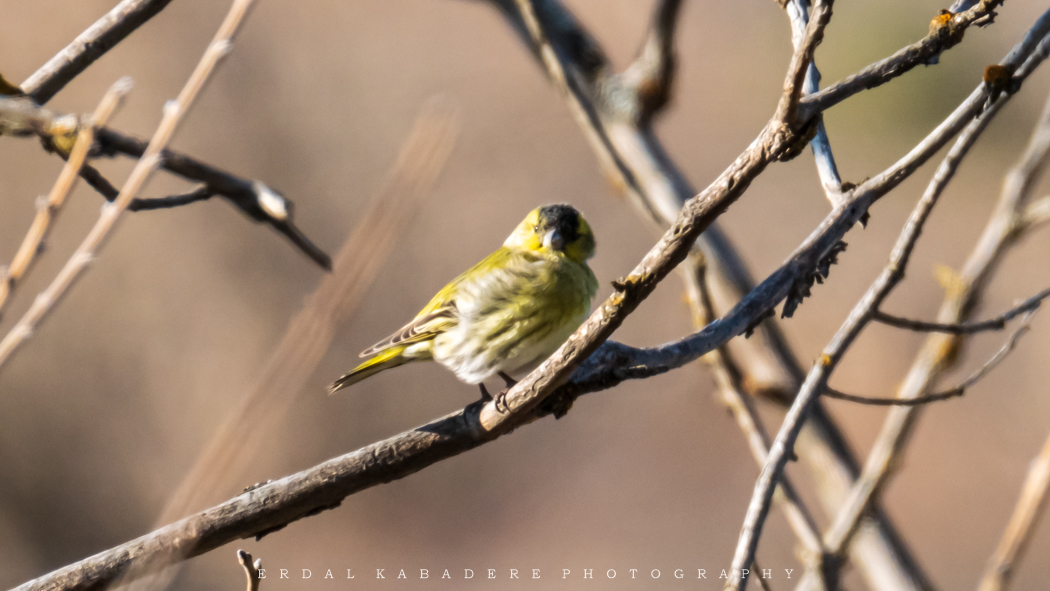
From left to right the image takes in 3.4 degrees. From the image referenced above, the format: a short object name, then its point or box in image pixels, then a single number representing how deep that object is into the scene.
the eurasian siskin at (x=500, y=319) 6.27
